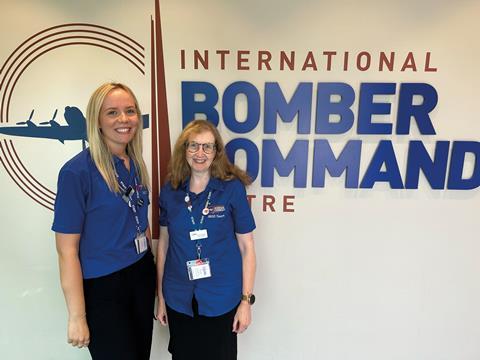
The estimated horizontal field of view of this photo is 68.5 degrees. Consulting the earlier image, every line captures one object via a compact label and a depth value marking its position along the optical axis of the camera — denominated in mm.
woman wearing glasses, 1575
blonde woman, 1340
